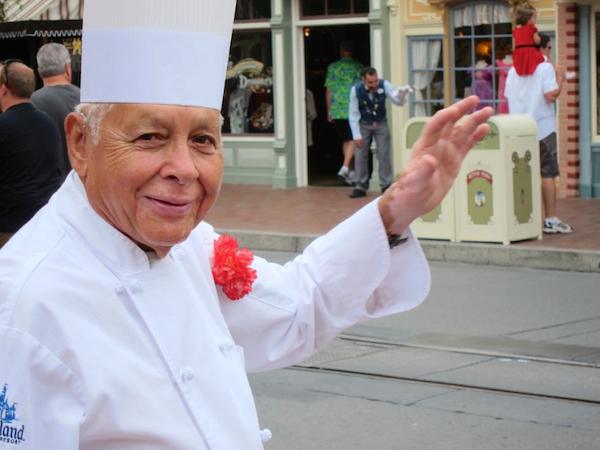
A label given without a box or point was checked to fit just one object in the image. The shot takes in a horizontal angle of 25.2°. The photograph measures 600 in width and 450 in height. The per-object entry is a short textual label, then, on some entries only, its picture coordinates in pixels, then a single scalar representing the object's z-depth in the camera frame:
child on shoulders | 13.80
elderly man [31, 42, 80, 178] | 8.56
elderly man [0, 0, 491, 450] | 2.53
